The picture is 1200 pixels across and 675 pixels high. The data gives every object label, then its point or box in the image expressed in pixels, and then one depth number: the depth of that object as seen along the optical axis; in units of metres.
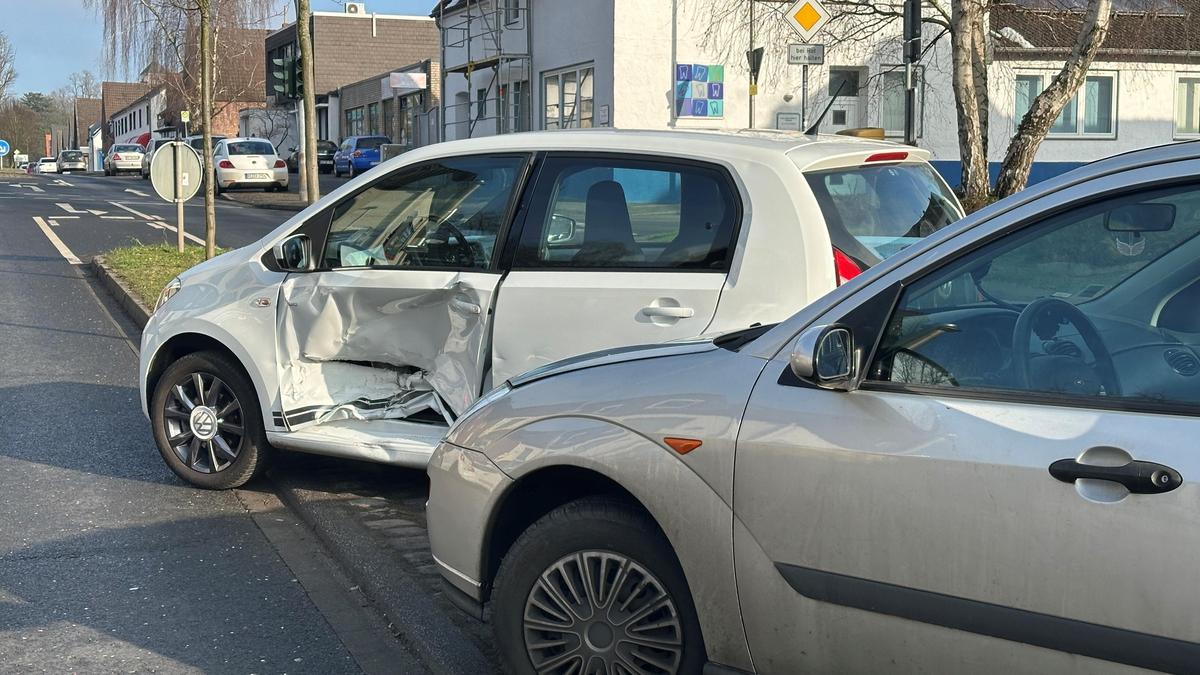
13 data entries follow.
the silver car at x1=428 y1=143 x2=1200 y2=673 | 2.59
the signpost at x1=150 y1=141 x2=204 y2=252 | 13.96
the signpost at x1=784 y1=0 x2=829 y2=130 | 11.80
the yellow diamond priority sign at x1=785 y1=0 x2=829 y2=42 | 11.85
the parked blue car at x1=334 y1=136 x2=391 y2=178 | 45.03
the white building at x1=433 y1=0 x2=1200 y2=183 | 28.20
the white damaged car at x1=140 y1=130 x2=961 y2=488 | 4.86
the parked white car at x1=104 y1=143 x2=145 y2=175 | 63.97
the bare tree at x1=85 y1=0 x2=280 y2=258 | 36.22
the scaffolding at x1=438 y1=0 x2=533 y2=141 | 32.19
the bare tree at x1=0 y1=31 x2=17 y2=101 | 75.56
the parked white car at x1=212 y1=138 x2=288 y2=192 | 36.09
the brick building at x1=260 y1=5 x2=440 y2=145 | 68.62
